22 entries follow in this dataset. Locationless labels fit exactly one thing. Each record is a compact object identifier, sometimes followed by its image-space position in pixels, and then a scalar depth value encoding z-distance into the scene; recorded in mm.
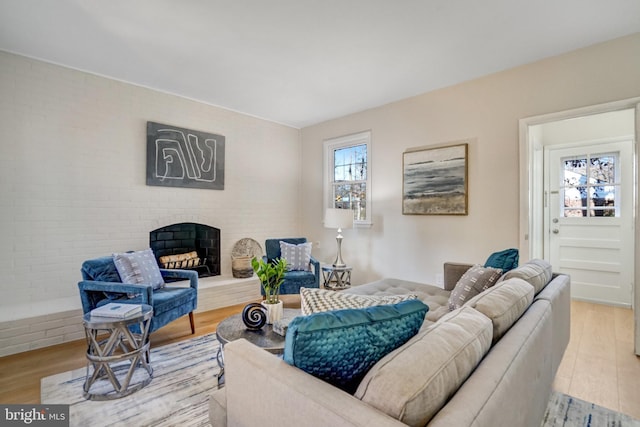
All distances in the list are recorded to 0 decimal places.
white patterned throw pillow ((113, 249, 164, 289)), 2639
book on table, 2023
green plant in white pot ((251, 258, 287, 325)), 2072
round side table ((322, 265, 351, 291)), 3974
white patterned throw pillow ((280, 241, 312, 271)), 3852
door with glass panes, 3824
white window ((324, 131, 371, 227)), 4398
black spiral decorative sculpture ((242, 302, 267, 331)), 2008
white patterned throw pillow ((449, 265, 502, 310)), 1993
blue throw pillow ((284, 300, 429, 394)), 883
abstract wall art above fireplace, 3617
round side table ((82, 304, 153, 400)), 1978
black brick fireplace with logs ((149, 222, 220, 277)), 3770
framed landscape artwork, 3432
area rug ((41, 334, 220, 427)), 1767
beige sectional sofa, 733
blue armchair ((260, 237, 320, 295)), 3545
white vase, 2102
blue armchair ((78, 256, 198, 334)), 2406
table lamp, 4000
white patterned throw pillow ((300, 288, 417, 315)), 1262
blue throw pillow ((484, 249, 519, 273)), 2186
